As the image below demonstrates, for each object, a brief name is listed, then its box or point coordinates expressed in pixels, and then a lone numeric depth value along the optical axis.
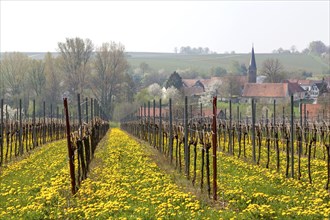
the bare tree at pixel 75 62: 103.00
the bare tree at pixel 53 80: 103.94
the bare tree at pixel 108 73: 105.81
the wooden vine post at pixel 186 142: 18.82
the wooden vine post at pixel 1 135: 24.07
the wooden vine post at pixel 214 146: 13.77
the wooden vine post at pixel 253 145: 22.95
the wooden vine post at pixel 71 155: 15.24
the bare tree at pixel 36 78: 103.81
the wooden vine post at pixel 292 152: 18.07
